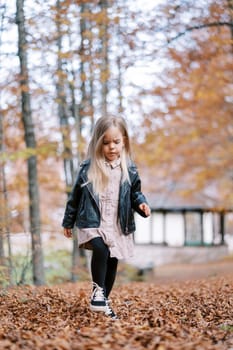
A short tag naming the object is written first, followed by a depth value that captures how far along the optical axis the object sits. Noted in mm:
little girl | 5102
